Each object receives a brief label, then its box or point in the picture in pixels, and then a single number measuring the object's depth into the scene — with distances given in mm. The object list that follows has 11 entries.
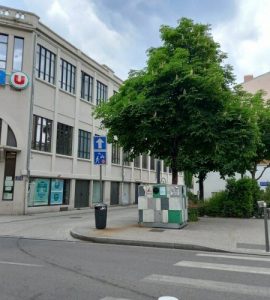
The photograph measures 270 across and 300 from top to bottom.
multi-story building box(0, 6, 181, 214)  16422
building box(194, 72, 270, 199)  27863
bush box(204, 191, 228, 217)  15076
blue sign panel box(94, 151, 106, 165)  9918
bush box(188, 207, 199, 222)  12786
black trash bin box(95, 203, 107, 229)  10212
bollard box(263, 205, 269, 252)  7325
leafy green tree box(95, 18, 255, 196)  10690
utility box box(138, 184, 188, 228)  10344
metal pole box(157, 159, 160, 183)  13696
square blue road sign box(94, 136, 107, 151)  10078
